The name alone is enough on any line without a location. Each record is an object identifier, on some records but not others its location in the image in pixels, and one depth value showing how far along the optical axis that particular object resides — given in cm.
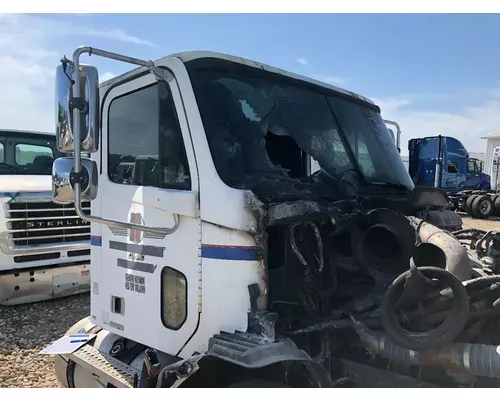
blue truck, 1905
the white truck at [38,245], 614
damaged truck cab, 240
